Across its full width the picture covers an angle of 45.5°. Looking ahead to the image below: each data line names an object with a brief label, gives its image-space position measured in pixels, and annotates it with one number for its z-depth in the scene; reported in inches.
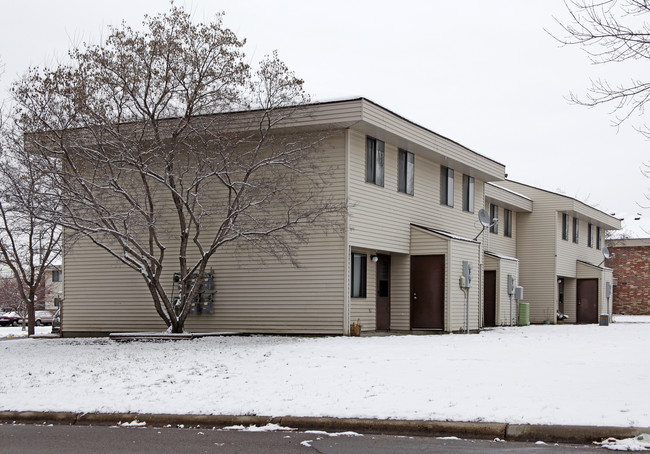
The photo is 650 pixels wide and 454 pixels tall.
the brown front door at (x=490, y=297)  1230.9
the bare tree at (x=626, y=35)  405.7
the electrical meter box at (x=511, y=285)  1251.6
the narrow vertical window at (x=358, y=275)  849.5
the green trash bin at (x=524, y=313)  1288.1
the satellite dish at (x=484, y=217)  1018.3
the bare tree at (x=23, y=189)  730.8
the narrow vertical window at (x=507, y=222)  1400.1
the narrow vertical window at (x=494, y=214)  1327.5
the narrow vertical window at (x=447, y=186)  1034.1
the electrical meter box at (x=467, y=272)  940.5
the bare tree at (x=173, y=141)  750.5
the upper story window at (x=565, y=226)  1482.5
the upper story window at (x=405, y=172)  925.2
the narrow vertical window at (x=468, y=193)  1105.4
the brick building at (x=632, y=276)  2048.5
